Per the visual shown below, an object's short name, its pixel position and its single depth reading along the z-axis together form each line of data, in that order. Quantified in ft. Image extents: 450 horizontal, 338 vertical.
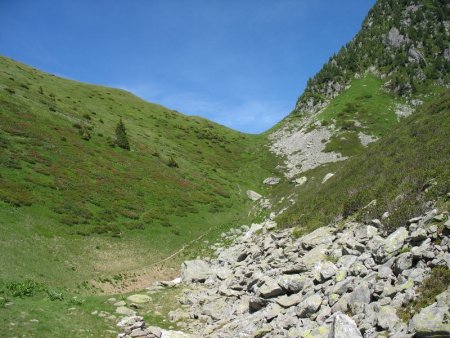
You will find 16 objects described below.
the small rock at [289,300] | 50.62
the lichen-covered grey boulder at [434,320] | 29.32
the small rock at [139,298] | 75.10
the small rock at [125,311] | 67.93
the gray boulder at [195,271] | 89.20
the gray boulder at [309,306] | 45.19
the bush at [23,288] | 73.46
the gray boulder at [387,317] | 34.27
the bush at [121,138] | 235.40
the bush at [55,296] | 73.50
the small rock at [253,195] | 225.35
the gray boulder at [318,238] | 68.64
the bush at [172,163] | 241.96
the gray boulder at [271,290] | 56.08
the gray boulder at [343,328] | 35.14
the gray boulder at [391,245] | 45.75
